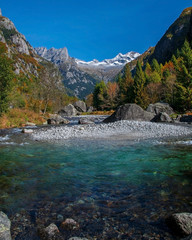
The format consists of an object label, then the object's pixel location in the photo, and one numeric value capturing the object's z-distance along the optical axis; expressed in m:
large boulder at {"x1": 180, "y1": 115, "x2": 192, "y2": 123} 24.73
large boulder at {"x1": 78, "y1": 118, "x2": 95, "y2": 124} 27.08
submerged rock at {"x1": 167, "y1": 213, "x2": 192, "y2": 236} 2.95
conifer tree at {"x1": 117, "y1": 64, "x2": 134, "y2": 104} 68.31
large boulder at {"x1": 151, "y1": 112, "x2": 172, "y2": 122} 24.84
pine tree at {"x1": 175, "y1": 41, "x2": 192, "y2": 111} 39.38
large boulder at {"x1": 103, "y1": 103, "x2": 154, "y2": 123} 25.84
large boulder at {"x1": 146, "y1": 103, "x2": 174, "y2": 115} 35.94
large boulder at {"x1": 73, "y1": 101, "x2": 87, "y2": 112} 86.12
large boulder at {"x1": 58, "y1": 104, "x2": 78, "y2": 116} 68.06
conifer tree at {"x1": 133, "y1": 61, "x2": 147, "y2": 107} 61.27
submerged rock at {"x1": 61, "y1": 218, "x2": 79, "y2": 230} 3.24
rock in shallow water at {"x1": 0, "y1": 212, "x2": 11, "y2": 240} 2.73
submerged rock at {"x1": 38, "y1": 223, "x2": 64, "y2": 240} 2.97
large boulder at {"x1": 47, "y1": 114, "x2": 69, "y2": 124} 30.31
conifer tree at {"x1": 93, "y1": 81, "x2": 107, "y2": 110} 83.88
